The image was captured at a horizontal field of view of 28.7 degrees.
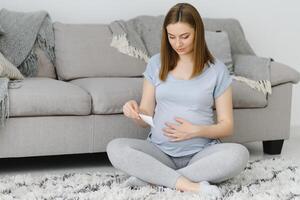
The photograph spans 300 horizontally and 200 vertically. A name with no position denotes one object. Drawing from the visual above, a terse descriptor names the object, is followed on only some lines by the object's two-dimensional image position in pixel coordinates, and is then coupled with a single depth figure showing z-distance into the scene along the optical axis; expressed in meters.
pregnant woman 2.19
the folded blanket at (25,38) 3.06
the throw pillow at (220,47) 3.28
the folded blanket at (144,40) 3.13
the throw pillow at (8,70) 2.69
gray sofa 2.57
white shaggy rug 2.14
